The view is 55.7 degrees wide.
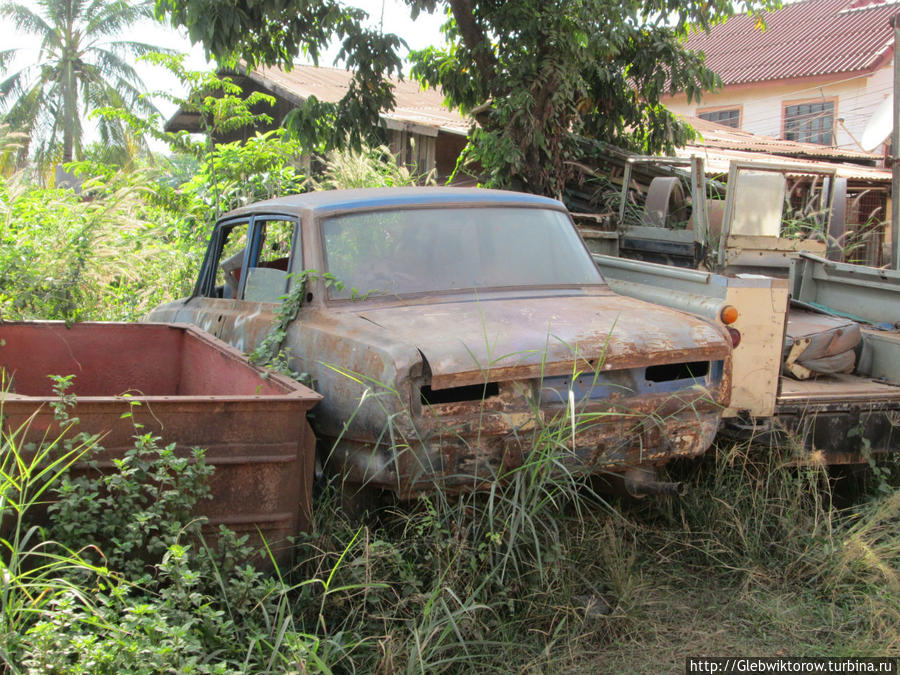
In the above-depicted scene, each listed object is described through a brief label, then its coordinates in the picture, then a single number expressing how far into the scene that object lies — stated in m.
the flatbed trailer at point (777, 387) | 4.13
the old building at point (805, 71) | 21.44
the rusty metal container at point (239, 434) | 2.88
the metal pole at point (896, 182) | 7.16
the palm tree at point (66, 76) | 28.94
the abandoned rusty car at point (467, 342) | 3.20
